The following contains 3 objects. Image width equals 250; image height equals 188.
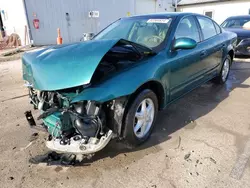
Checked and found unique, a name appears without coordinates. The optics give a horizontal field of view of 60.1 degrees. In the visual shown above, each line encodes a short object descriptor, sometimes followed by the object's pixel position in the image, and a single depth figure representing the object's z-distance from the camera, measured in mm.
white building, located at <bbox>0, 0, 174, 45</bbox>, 11562
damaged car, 2225
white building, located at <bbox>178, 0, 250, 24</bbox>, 19203
